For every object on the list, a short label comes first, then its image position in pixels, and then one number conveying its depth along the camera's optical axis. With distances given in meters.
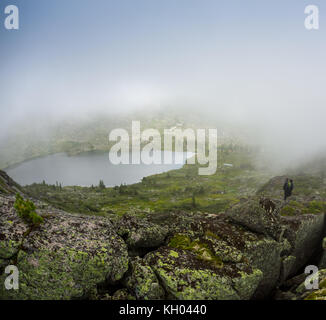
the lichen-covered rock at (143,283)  13.46
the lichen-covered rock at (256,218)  19.92
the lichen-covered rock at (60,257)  12.58
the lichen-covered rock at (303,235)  22.00
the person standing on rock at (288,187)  35.88
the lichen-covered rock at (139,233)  16.62
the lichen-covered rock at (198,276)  13.62
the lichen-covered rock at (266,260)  17.82
